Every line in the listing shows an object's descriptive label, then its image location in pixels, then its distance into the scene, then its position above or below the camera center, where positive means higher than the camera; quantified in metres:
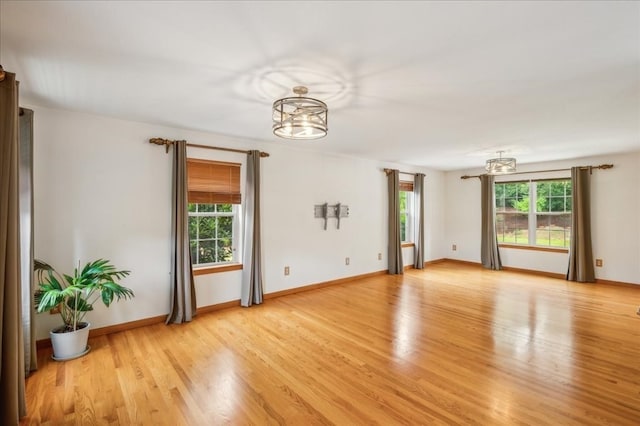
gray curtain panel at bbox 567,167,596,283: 5.77 -0.20
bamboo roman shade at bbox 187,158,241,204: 4.03 +0.49
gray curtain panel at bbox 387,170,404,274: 6.53 -0.20
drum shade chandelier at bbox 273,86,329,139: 2.43 +0.81
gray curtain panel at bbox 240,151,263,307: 4.38 -0.30
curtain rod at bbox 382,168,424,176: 6.51 +0.96
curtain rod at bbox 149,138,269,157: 3.67 +0.92
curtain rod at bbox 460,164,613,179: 5.60 +0.88
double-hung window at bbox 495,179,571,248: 6.31 +0.07
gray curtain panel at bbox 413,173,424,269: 7.11 -0.07
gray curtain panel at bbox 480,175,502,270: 7.04 -0.28
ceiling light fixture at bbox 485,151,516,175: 4.89 +0.79
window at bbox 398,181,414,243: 7.20 +0.05
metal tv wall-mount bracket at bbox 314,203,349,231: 5.41 +0.10
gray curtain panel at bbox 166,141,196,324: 3.74 -0.34
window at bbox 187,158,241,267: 4.08 +0.09
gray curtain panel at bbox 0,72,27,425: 1.85 -0.23
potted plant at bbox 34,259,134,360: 2.79 -0.71
